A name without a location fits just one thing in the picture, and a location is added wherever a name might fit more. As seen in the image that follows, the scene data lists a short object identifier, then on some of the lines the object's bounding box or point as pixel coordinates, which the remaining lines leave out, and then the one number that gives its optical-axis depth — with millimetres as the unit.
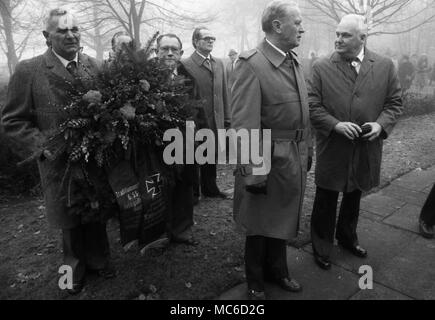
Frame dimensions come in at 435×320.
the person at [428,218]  4176
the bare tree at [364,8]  10161
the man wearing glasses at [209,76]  4891
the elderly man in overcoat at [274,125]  2736
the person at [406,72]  16719
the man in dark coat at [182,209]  3885
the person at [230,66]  5437
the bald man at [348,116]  3295
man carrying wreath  2734
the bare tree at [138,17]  10469
